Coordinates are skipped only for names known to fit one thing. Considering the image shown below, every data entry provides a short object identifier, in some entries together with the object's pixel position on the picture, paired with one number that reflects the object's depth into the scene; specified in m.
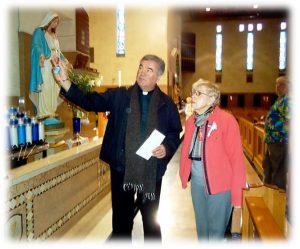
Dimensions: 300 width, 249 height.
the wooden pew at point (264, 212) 1.59
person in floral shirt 3.43
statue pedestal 2.83
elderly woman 1.95
